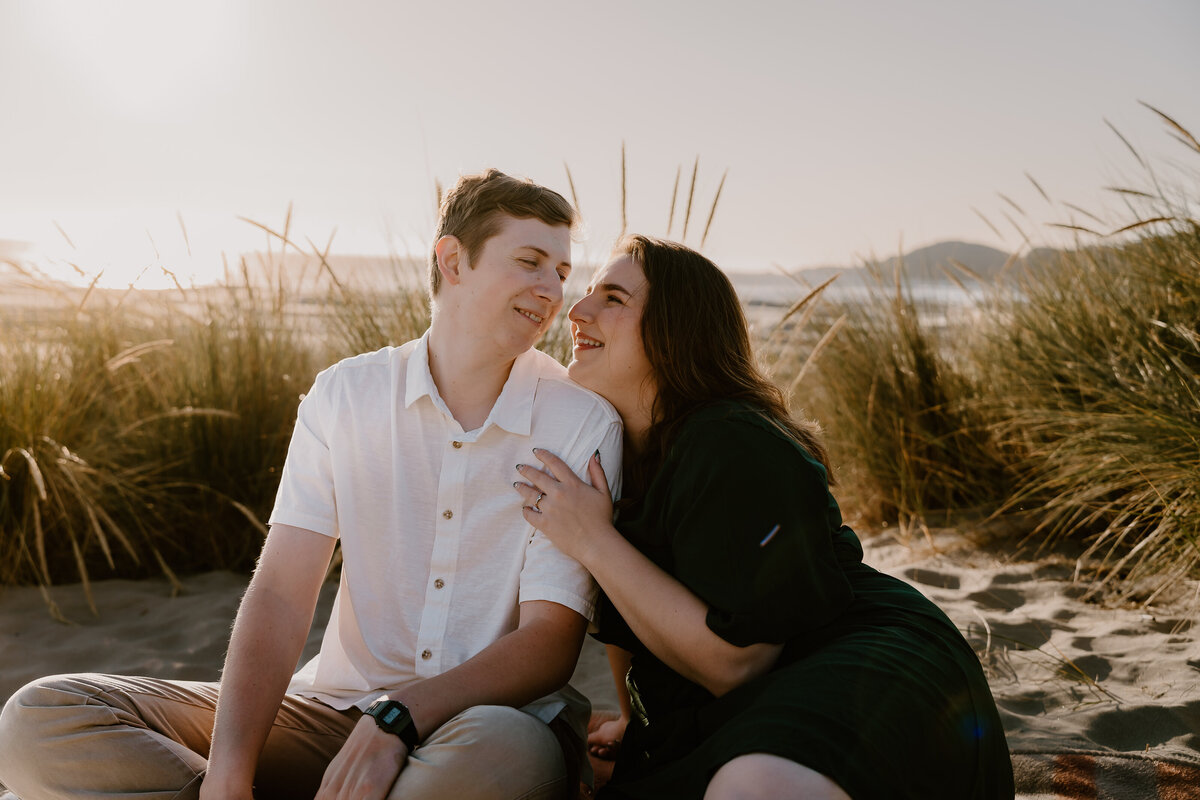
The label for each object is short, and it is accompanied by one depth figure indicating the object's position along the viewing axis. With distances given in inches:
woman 61.2
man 66.7
